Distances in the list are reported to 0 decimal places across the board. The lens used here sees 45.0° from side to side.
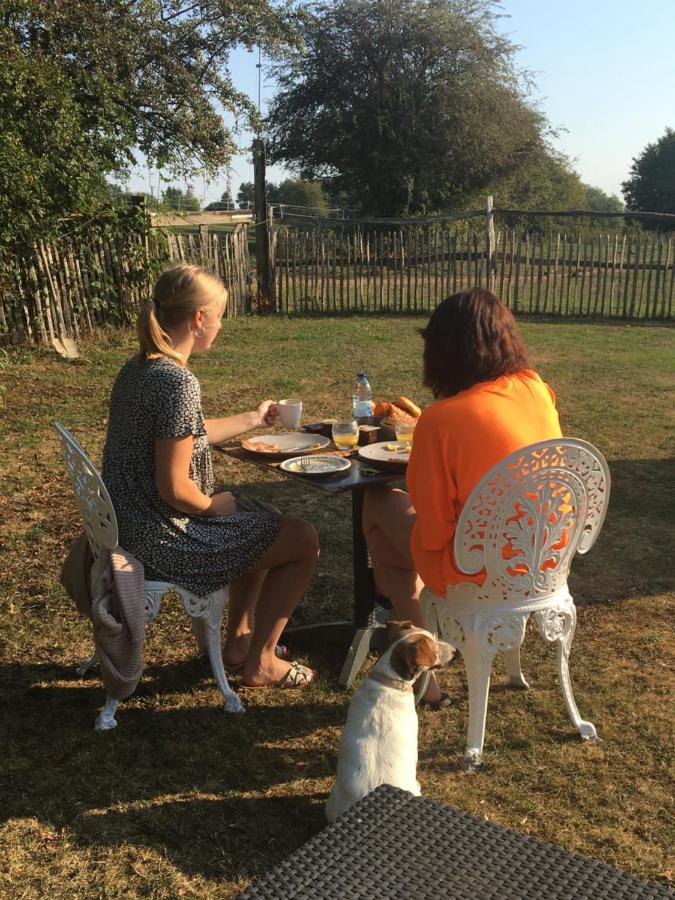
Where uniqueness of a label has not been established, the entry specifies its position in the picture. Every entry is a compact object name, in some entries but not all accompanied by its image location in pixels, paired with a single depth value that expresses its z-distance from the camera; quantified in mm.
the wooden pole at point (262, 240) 13836
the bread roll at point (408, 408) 3566
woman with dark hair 2592
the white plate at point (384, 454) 3117
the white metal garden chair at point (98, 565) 2809
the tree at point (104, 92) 9406
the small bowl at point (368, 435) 3473
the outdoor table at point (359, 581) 3141
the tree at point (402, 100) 26938
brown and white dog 2305
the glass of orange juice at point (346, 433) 3361
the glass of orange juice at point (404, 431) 3410
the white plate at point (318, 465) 3106
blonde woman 2801
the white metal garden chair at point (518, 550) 2561
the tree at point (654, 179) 45250
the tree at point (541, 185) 31234
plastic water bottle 3717
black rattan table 1318
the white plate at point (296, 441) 3391
